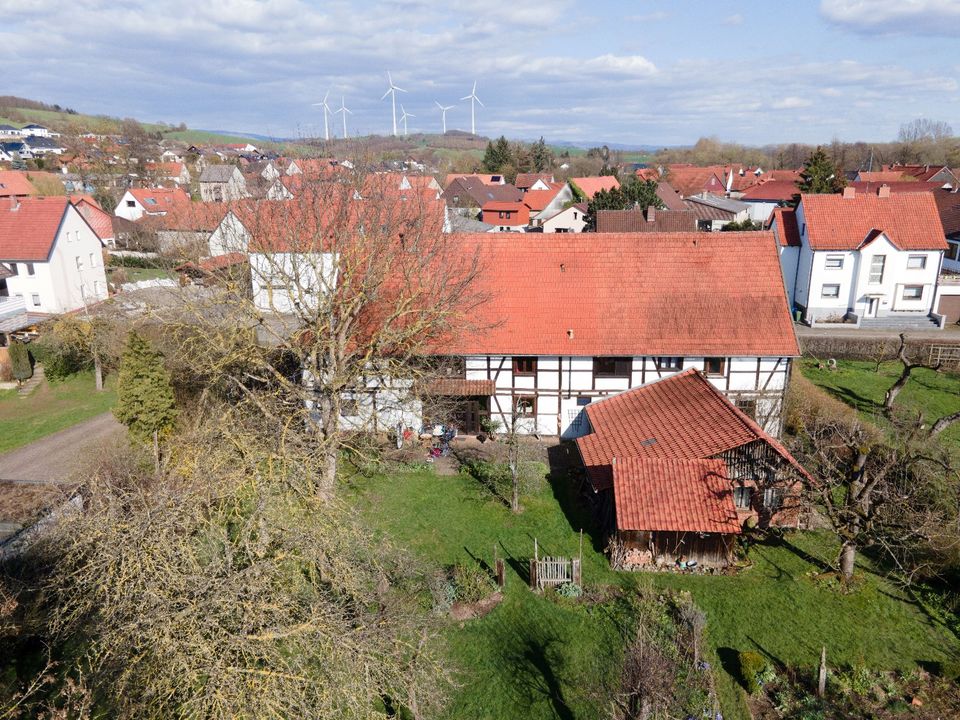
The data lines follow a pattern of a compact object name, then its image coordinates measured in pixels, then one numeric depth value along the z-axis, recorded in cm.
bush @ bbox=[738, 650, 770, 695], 1255
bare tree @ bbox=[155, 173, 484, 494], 1808
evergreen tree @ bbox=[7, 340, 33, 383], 2881
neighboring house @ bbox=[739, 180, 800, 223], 6688
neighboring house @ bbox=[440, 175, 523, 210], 6719
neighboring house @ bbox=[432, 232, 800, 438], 2191
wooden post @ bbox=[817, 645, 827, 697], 1217
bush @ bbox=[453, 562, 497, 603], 1496
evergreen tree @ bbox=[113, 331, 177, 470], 1995
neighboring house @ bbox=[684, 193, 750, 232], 5853
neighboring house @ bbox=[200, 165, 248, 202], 7457
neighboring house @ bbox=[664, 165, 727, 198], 8081
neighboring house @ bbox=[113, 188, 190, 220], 6550
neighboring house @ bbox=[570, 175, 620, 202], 7581
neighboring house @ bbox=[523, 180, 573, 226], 6706
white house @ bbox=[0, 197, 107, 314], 3634
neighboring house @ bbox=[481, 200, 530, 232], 6134
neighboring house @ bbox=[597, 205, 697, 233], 4544
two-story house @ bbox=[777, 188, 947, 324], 3531
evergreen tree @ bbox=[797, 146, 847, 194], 4662
